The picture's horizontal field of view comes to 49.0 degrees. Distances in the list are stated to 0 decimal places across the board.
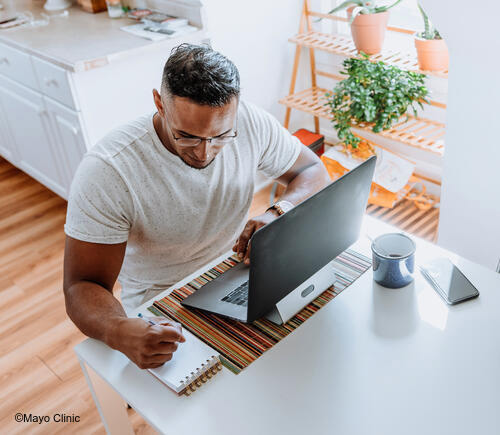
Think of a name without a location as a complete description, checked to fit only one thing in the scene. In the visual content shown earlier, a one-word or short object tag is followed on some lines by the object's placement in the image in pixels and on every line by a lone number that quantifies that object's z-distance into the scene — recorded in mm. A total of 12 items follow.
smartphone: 1282
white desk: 1042
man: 1209
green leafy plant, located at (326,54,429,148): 2494
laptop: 1076
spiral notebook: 1107
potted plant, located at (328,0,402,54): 2510
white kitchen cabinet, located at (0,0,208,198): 2480
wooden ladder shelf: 2525
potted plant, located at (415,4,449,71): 2336
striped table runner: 1197
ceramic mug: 1284
